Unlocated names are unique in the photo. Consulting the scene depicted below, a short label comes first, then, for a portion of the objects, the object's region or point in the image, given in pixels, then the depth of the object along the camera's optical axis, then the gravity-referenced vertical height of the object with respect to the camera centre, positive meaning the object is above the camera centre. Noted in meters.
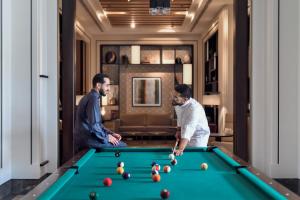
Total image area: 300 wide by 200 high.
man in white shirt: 3.02 -0.28
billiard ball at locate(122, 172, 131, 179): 1.86 -0.51
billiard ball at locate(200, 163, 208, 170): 2.10 -0.51
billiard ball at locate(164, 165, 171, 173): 2.03 -0.52
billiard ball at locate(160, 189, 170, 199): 1.45 -0.49
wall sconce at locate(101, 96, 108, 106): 9.08 -0.24
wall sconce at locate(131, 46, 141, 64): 9.13 +1.22
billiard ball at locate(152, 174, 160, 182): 1.81 -0.52
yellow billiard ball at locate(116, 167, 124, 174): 2.00 -0.52
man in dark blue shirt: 3.41 -0.38
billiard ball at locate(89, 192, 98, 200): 1.43 -0.49
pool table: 1.53 -0.53
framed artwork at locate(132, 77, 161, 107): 9.49 +0.08
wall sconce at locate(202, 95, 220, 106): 6.35 -0.13
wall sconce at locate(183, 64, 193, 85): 9.33 +0.68
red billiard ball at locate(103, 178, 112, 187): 1.71 -0.51
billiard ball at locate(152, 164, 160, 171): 2.04 -0.51
